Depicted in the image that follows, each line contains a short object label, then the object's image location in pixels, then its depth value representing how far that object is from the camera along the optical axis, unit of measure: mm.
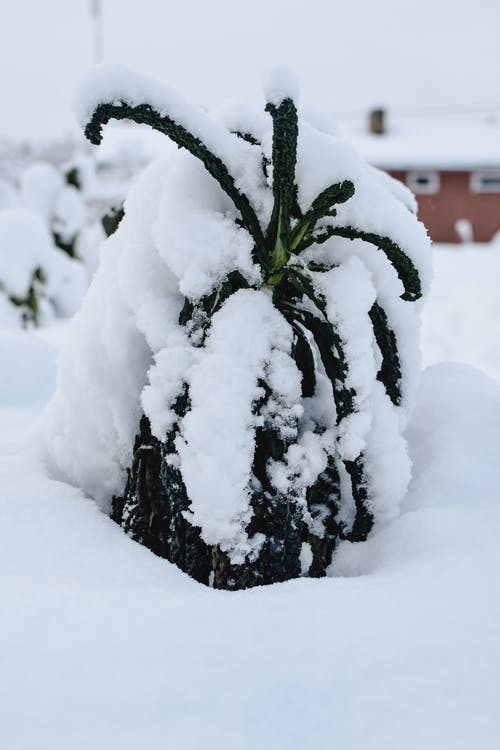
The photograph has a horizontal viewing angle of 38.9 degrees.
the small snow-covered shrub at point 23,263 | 8258
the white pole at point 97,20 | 28156
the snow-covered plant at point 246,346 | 1402
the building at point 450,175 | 22125
